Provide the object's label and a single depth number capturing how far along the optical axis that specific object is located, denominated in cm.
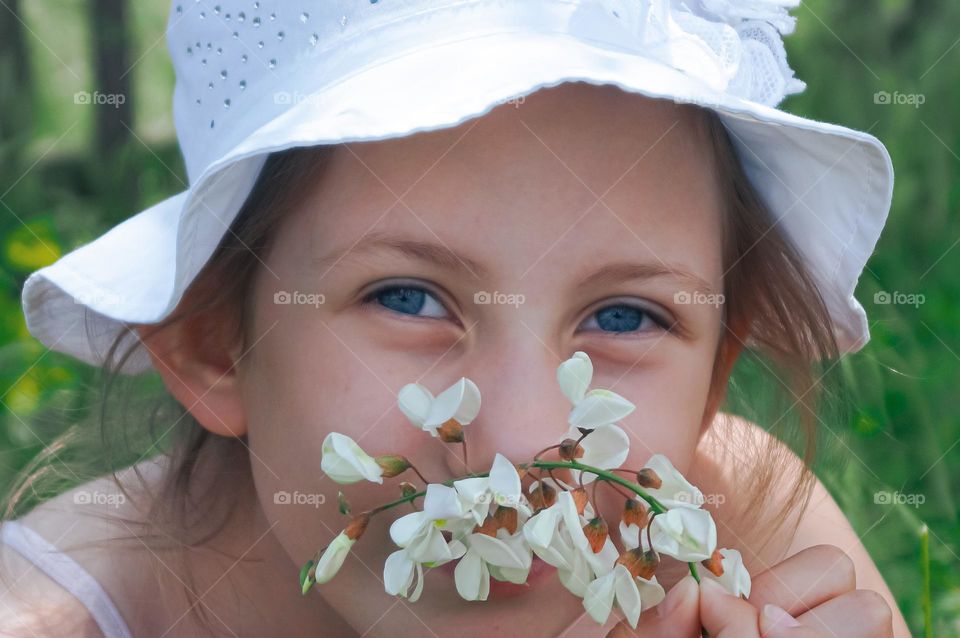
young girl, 150
